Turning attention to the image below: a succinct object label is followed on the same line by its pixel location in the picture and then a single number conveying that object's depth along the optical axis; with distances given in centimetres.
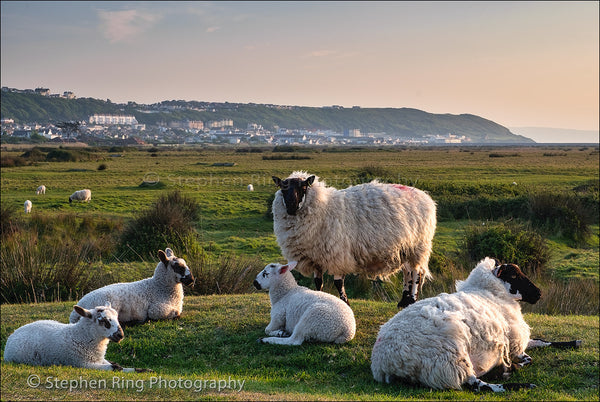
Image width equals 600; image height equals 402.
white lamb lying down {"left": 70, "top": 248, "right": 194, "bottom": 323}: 888
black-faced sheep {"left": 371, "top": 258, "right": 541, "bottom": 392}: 627
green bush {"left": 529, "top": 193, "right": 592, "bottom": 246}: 2327
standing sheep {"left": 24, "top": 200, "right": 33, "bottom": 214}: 2662
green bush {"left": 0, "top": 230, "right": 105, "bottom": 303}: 1235
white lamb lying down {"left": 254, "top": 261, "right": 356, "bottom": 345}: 781
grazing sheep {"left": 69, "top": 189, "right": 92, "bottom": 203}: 3084
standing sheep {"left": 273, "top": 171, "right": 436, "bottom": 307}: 956
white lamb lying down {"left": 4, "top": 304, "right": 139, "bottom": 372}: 706
